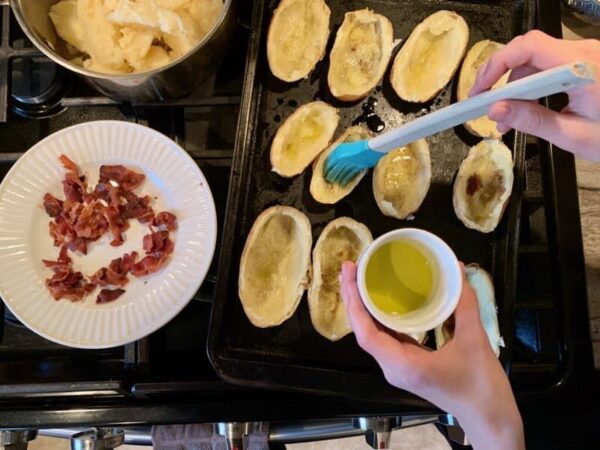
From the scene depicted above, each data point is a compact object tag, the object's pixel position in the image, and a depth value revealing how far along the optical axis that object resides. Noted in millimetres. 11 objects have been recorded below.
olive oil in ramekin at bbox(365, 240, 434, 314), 820
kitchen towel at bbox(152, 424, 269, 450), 955
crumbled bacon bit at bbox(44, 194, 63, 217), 920
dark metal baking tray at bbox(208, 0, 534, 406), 891
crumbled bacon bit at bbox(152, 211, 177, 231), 914
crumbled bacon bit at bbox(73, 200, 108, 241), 902
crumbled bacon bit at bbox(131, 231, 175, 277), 898
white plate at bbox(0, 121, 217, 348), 870
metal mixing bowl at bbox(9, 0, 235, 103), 833
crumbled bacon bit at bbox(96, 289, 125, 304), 886
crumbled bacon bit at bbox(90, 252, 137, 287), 894
